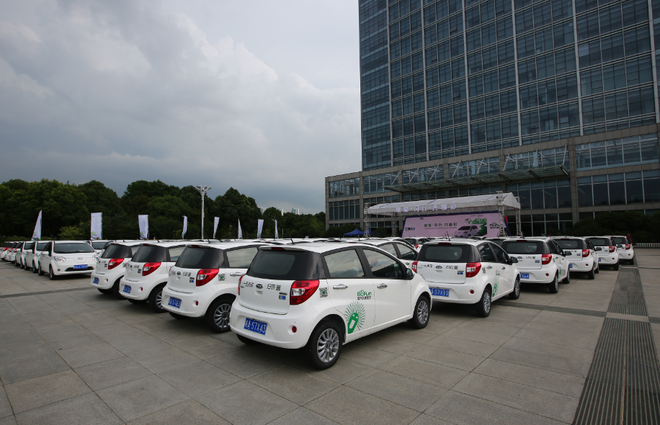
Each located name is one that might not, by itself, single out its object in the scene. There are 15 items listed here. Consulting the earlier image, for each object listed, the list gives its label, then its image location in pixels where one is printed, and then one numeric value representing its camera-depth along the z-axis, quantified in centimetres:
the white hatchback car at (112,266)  905
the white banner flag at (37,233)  2447
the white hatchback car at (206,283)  589
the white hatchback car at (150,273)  738
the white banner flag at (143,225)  2770
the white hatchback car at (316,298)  416
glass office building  3362
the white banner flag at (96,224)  2292
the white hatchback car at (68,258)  1343
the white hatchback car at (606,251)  1530
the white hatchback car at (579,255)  1230
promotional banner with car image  2742
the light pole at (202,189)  2992
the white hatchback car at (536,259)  934
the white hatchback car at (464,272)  687
